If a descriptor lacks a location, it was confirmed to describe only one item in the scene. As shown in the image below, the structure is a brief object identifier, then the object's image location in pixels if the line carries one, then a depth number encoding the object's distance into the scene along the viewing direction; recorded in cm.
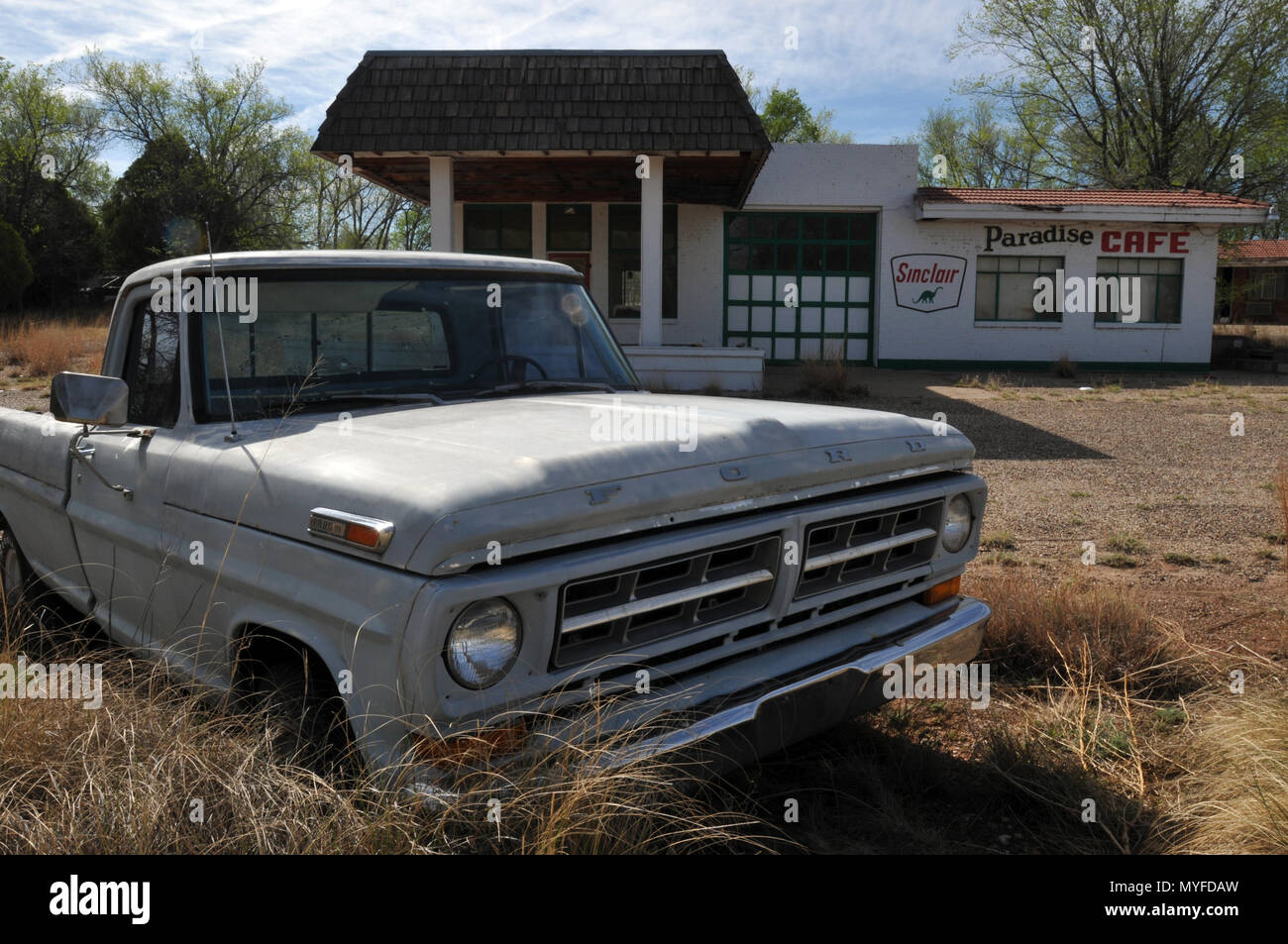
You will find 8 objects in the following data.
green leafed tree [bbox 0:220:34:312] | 3098
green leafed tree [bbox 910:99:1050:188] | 3672
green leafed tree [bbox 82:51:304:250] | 4288
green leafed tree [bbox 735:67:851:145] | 5504
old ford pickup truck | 242
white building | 2292
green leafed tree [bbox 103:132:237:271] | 3706
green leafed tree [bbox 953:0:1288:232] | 3020
